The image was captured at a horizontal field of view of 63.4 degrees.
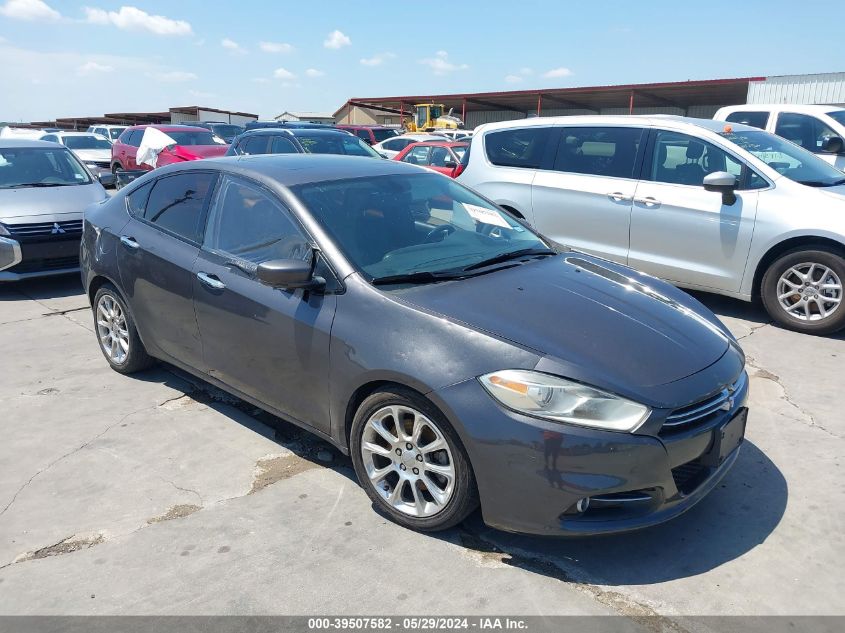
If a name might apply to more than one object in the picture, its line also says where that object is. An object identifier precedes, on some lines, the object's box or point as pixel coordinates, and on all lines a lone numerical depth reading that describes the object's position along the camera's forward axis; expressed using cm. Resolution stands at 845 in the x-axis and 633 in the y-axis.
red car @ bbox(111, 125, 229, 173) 1512
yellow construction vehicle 3400
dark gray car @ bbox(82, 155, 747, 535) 272
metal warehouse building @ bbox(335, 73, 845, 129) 2334
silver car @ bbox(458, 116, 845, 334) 581
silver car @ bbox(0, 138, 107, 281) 731
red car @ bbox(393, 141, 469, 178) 1319
